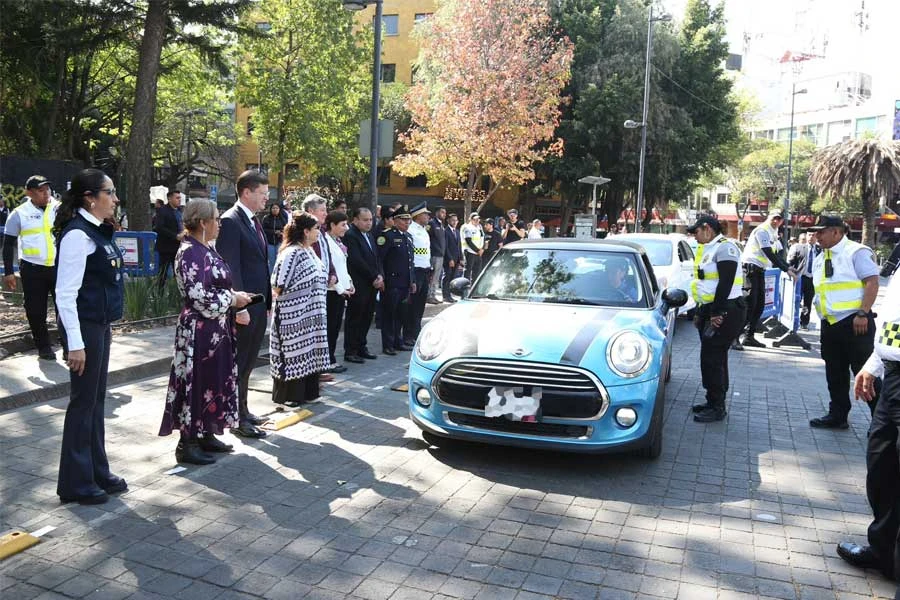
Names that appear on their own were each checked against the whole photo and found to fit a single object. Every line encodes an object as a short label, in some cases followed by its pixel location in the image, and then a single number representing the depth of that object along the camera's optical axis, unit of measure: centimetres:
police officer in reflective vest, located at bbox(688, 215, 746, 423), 665
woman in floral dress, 482
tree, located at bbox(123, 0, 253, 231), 1498
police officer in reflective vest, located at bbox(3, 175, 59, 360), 755
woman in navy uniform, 400
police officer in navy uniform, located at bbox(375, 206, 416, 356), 953
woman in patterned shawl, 640
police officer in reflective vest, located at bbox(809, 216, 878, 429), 627
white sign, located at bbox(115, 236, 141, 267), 1218
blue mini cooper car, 491
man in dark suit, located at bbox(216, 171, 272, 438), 562
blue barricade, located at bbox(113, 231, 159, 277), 1214
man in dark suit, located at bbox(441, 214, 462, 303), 1579
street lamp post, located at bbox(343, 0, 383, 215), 1340
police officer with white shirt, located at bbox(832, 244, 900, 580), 349
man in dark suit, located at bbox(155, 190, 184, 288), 1184
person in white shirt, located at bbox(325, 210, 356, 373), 799
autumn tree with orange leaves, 2644
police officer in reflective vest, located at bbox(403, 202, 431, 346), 1059
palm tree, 3200
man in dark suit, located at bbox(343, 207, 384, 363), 891
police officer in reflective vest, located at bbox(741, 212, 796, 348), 1080
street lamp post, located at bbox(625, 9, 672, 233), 2843
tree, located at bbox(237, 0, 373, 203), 3116
